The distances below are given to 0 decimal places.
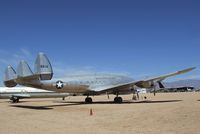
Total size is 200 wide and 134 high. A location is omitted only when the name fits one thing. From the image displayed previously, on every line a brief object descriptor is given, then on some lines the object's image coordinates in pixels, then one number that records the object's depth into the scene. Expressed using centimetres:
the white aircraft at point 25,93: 4531
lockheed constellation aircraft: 2557
